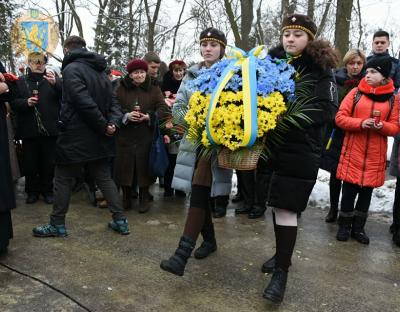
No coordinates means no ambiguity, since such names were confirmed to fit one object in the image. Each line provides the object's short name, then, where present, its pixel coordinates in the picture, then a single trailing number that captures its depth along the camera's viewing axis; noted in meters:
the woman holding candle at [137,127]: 5.00
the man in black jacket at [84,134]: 4.02
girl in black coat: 2.91
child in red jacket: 4.17
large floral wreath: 2.76
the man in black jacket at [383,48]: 5.43
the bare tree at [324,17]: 16.30
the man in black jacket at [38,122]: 5.20
